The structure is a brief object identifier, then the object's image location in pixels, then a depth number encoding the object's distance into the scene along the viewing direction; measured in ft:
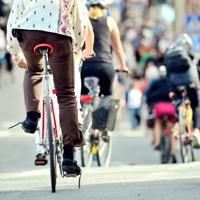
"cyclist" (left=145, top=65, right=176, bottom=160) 72.74
